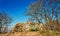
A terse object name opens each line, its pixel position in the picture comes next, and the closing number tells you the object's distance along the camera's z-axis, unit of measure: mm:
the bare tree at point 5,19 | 9426
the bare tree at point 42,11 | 9188
